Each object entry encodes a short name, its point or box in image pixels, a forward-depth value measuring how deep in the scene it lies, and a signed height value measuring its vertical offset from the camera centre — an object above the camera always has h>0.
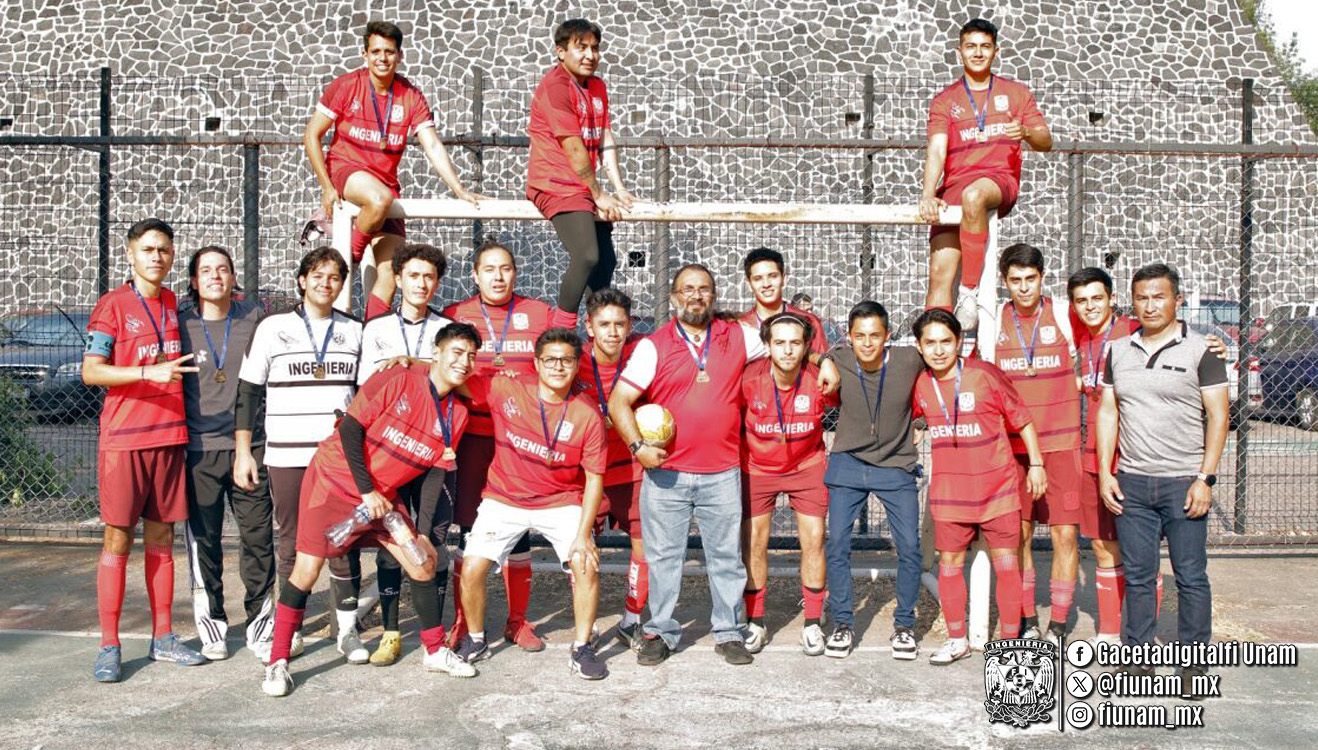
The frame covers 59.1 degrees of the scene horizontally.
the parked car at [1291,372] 9.63 -0.05
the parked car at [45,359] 9.55 -0.03
